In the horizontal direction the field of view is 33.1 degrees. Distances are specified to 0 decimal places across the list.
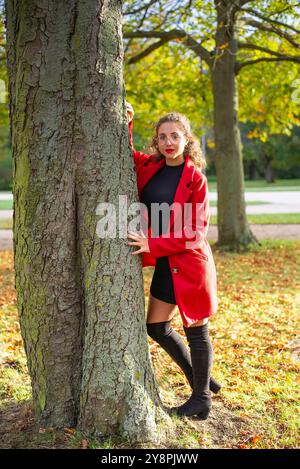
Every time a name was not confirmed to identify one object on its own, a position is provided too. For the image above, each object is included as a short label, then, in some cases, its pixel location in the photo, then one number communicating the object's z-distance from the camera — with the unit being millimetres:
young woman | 3029
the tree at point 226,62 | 10227
